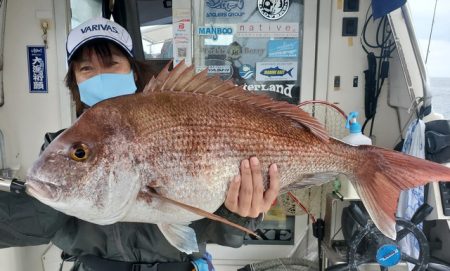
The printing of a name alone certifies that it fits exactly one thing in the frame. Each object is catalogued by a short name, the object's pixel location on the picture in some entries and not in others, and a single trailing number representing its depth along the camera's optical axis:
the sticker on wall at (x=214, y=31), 3.28
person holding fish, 1.33
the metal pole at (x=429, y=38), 2.73
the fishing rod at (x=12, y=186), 1.18
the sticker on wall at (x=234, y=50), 3.31
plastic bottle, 2.50
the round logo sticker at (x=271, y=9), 3.25
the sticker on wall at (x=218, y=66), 3.34
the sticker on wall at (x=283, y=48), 3.27
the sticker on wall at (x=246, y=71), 3.35
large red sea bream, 1.01
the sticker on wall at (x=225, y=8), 3.26
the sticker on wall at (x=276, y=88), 3.34
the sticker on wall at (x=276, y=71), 3.31
